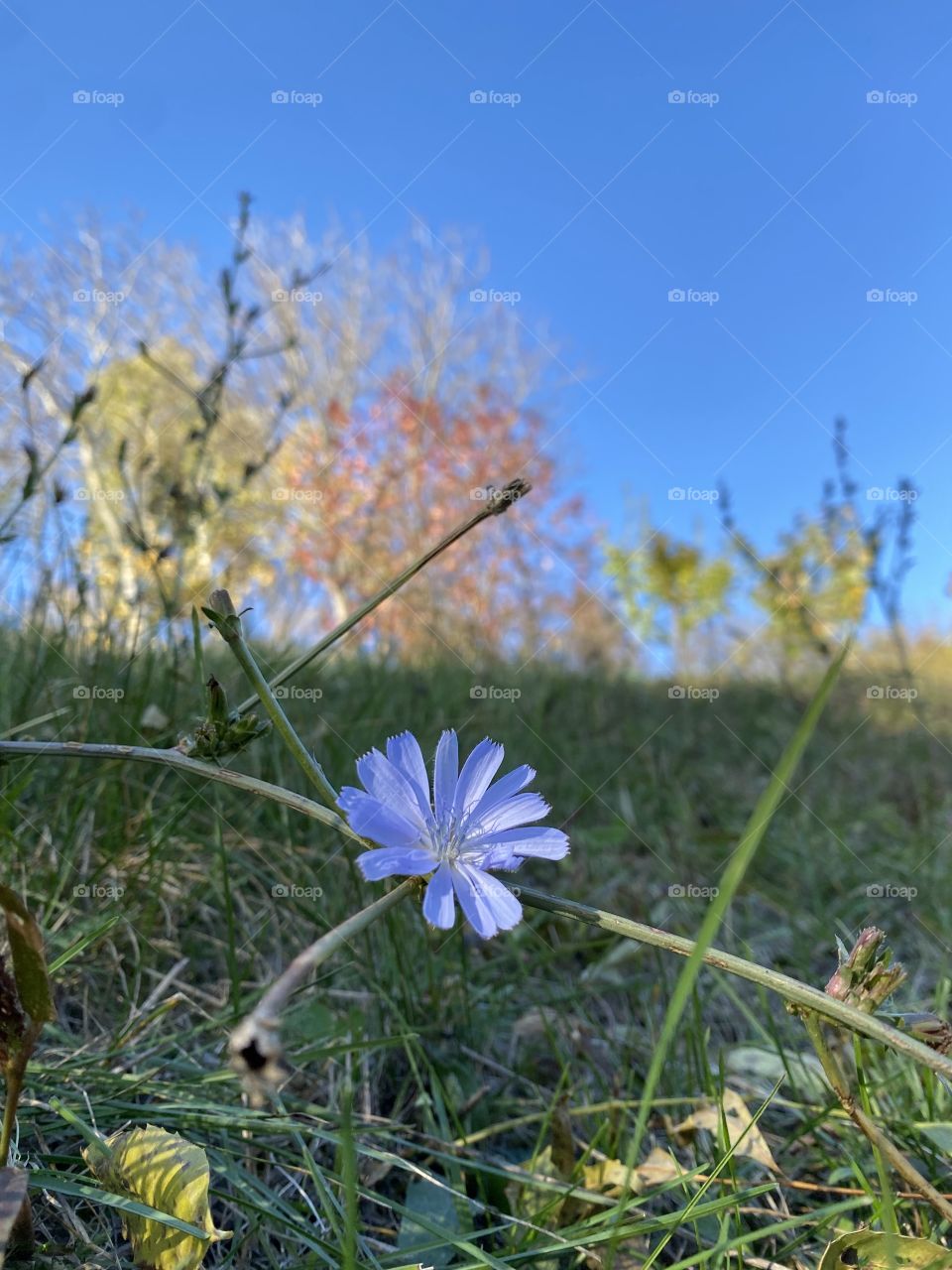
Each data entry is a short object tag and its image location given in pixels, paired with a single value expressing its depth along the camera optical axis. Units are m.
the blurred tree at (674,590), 8.06
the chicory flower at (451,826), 0.12
